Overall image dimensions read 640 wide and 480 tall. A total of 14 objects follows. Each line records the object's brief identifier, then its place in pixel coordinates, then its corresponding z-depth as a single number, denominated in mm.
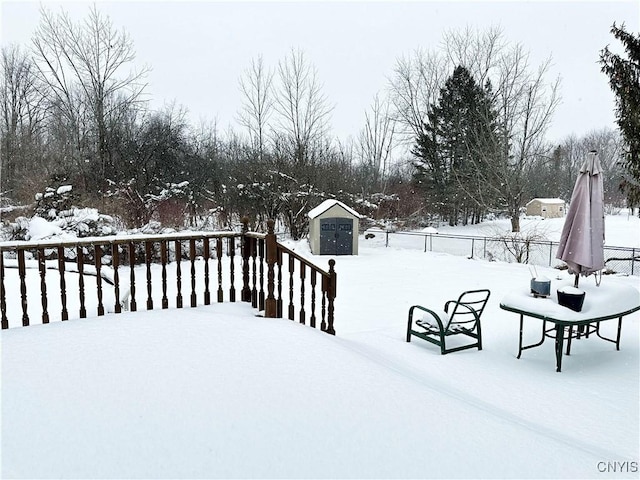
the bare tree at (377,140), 23641
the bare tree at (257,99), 19938
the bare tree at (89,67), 16203
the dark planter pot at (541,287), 4426
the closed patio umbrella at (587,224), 4270
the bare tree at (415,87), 24547
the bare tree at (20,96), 18656
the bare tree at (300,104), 18828
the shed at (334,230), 12539
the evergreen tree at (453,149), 22328
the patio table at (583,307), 3908
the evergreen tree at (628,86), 9000
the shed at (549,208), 29469
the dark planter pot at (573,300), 4051
